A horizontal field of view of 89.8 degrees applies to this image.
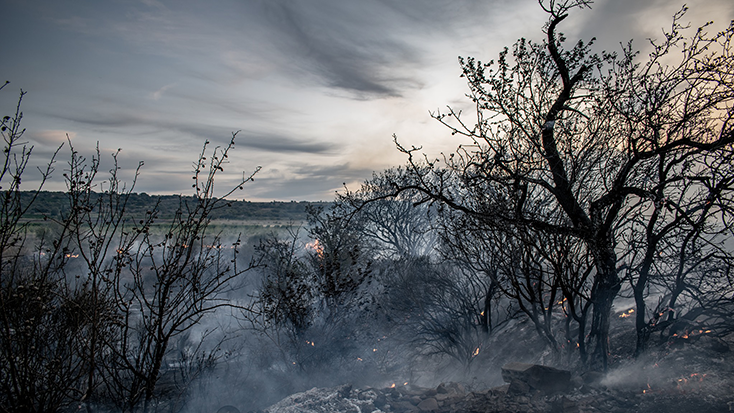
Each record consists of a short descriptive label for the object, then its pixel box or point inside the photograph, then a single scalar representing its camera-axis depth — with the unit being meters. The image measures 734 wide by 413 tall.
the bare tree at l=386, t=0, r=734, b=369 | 5.73
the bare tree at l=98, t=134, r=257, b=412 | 3.47
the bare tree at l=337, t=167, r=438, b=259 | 26.48
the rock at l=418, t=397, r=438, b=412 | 7.92
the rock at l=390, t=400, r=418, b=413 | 8.52
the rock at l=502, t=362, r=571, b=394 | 6.78
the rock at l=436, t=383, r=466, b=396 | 8.69
